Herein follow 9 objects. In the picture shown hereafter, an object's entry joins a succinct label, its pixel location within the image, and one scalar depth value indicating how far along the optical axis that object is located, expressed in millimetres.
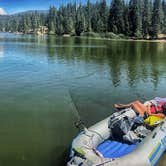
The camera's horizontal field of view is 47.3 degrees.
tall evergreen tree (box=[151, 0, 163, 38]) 51293
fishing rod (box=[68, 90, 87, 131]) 7410
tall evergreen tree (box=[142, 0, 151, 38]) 52851
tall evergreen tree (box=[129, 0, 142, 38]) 51997
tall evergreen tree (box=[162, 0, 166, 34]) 54260
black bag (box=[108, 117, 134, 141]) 5854
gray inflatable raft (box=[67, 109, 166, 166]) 4529
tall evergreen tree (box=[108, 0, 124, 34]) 55711
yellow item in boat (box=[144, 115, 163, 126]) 6334
